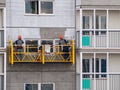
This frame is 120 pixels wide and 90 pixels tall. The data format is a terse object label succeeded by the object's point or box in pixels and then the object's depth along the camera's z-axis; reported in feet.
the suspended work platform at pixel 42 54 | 165.58
